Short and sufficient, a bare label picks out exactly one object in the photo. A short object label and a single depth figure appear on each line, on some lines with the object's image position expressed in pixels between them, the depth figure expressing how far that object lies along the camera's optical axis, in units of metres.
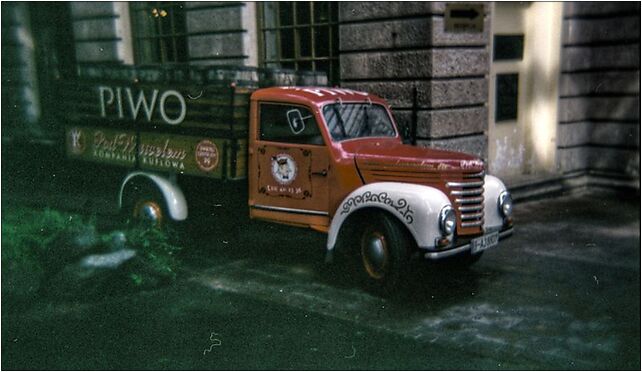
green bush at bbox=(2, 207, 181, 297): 5.58
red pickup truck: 5.90
